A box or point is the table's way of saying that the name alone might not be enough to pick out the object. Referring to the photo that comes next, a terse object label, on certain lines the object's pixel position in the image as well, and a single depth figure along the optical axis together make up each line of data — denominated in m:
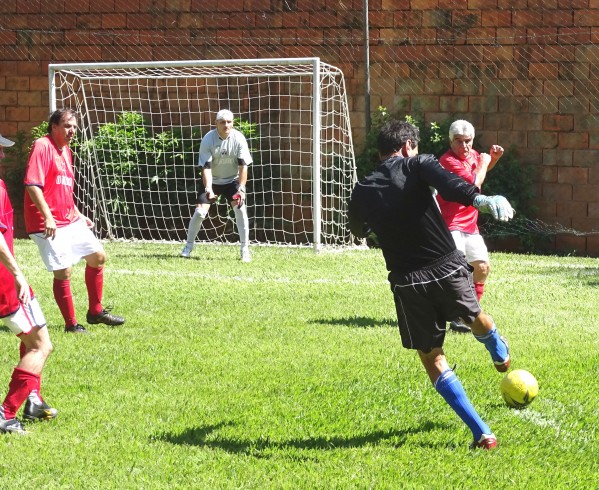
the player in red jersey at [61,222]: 14.47
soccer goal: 28.36
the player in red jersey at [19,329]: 9.93
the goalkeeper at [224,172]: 22.99
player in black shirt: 9.64
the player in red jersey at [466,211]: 14.66
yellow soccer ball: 10.51
